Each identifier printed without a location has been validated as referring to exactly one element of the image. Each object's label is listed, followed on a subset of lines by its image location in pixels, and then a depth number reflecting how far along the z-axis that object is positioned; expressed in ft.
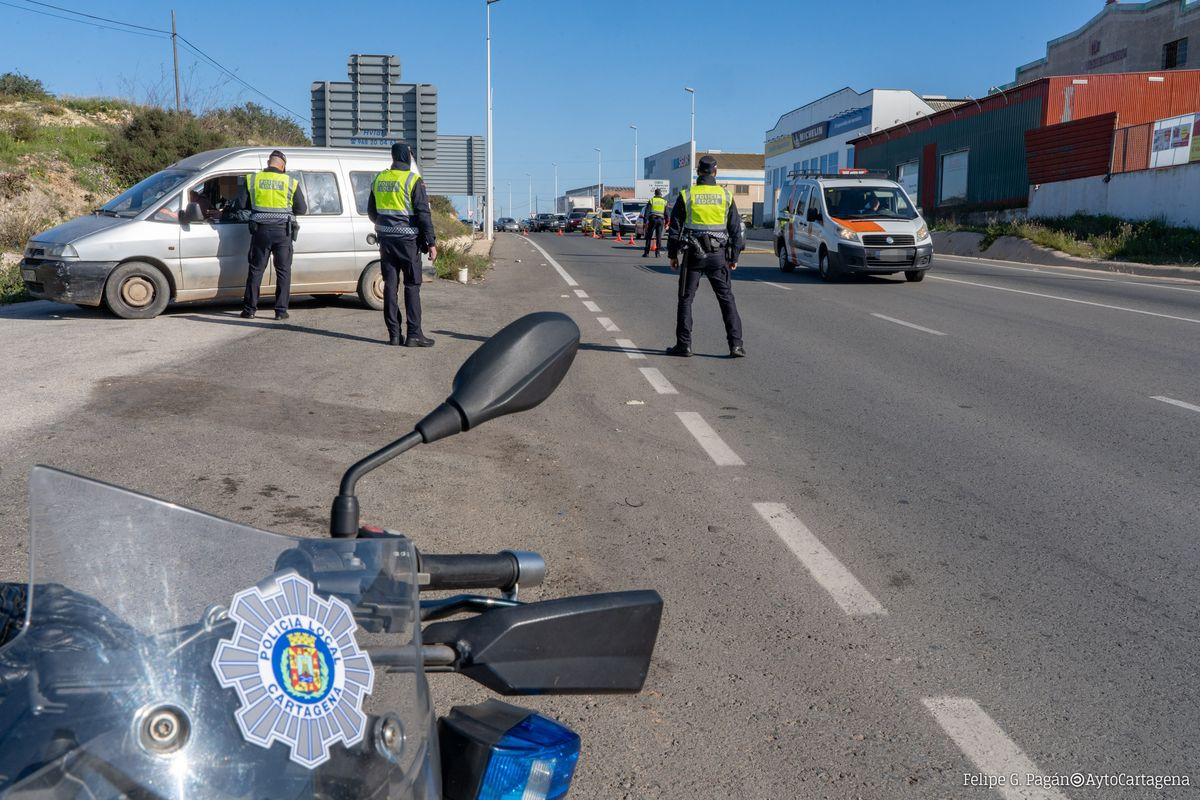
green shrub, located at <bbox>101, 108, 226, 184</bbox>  97.30
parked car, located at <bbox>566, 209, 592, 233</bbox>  243.77
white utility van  66.44
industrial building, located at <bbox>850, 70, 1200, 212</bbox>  131.44
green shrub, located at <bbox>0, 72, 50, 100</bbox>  129.29
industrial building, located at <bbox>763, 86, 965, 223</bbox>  199.93
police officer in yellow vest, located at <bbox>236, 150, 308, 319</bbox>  41.27
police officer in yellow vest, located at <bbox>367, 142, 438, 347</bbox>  37.29
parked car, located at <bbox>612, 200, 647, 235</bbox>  186.29
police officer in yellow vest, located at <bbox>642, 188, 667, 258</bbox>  99.81
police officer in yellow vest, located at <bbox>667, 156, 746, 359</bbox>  36.11
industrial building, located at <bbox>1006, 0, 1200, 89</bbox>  164.66
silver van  40.60
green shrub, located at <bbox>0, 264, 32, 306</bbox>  48.29
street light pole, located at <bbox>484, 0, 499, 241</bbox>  131.34
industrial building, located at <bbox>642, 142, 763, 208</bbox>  355.36
